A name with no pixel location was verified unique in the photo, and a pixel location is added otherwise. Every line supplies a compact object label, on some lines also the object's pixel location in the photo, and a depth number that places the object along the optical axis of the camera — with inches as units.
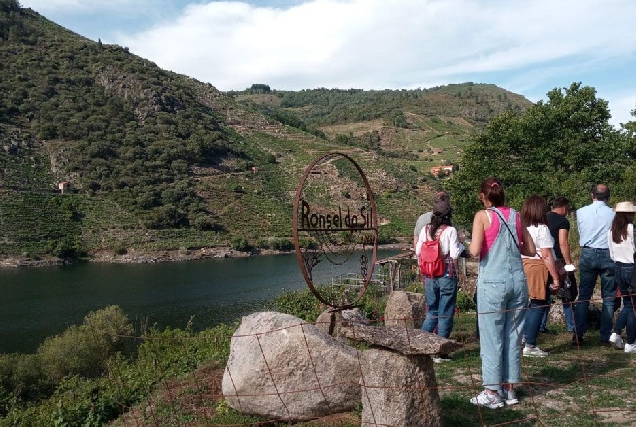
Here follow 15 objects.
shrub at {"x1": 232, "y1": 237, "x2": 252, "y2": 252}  1891.5
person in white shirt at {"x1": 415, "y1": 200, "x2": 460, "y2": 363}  199.8
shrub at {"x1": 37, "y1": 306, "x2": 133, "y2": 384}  633.6
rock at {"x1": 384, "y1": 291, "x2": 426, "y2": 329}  280.2
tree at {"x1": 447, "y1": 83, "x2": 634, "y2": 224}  936.3
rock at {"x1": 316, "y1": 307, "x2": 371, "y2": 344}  211.8
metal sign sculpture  166.4
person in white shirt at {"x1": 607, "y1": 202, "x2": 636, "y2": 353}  205.6
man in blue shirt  216.7
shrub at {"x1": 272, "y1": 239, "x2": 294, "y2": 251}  1907.0
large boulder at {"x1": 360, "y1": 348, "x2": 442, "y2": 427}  140.1
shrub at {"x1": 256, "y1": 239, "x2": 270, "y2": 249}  1922.4
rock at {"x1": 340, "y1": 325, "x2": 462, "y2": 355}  137.0
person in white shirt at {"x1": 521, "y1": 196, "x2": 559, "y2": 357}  197.3
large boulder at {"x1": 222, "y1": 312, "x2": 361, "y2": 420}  181.6
